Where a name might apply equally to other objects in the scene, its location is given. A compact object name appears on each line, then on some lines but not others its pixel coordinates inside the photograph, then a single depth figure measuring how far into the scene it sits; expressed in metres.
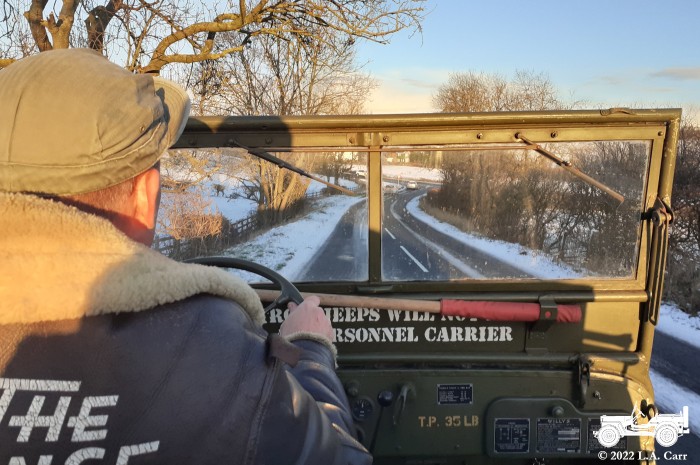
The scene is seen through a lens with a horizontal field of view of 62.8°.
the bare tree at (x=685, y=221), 12.46
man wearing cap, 0.90
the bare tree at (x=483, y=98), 20.75
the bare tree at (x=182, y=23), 7.20
